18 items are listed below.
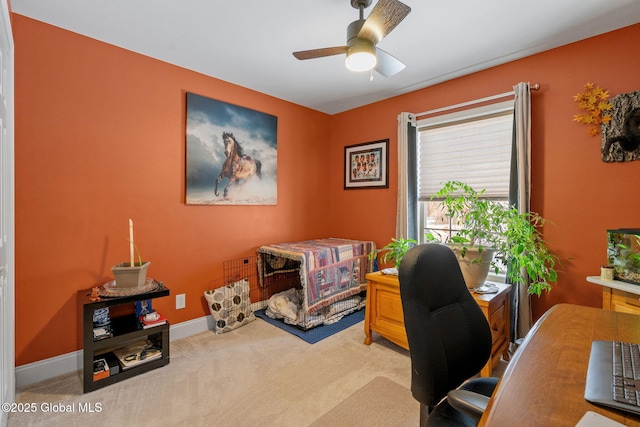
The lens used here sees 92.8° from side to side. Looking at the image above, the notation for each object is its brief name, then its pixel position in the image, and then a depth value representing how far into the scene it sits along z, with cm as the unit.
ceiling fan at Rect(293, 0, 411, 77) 160
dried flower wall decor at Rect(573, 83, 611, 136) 220
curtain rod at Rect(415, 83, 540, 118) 249
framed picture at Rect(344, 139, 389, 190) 361
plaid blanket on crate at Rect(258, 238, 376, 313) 292
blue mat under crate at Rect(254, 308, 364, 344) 281
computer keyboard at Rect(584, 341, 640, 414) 71
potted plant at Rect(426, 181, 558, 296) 212
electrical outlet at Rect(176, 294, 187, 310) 281
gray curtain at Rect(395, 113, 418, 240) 323
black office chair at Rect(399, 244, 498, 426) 103
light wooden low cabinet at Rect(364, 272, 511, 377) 216
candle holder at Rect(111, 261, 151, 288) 216
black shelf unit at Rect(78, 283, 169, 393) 200
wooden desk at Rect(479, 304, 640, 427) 68
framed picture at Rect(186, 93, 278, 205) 287
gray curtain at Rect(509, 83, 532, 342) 241
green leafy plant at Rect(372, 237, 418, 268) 252
